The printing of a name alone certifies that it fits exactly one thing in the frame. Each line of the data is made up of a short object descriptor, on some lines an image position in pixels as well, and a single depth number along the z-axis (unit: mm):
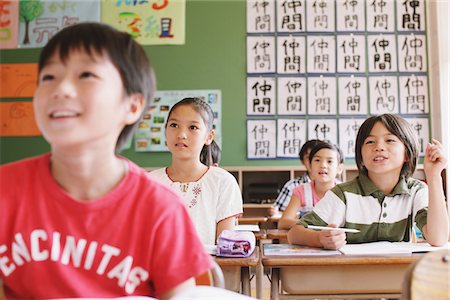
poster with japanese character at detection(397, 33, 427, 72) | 4941
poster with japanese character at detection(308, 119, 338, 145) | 4906
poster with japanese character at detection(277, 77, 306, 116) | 4945
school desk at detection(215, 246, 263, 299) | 1531
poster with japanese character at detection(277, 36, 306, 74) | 4996
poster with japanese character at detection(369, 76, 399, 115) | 4930
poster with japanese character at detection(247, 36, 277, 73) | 4992
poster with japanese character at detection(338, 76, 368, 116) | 4938
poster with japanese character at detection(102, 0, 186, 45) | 5043
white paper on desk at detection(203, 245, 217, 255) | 1680
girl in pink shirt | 3436
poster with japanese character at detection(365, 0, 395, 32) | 4992
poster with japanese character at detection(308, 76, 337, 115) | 4939
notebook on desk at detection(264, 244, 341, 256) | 1607
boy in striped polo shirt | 1969
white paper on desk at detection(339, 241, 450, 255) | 1624
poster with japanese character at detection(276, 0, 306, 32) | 5031
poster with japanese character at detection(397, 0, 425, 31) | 4979
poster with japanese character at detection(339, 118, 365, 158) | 4863
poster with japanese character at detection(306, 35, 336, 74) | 4988
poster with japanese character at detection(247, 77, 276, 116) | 4945
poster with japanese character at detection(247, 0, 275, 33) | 5027
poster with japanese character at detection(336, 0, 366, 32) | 4996
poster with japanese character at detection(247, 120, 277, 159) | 4887
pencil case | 1595
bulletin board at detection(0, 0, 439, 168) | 4918
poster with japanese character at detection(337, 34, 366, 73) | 4984
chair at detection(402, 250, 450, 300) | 977
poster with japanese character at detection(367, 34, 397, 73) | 4965
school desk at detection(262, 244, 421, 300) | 1526
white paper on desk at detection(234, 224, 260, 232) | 2764
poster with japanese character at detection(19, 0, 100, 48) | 5164
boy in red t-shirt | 870
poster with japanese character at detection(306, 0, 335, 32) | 5020
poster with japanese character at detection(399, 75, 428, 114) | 4891
